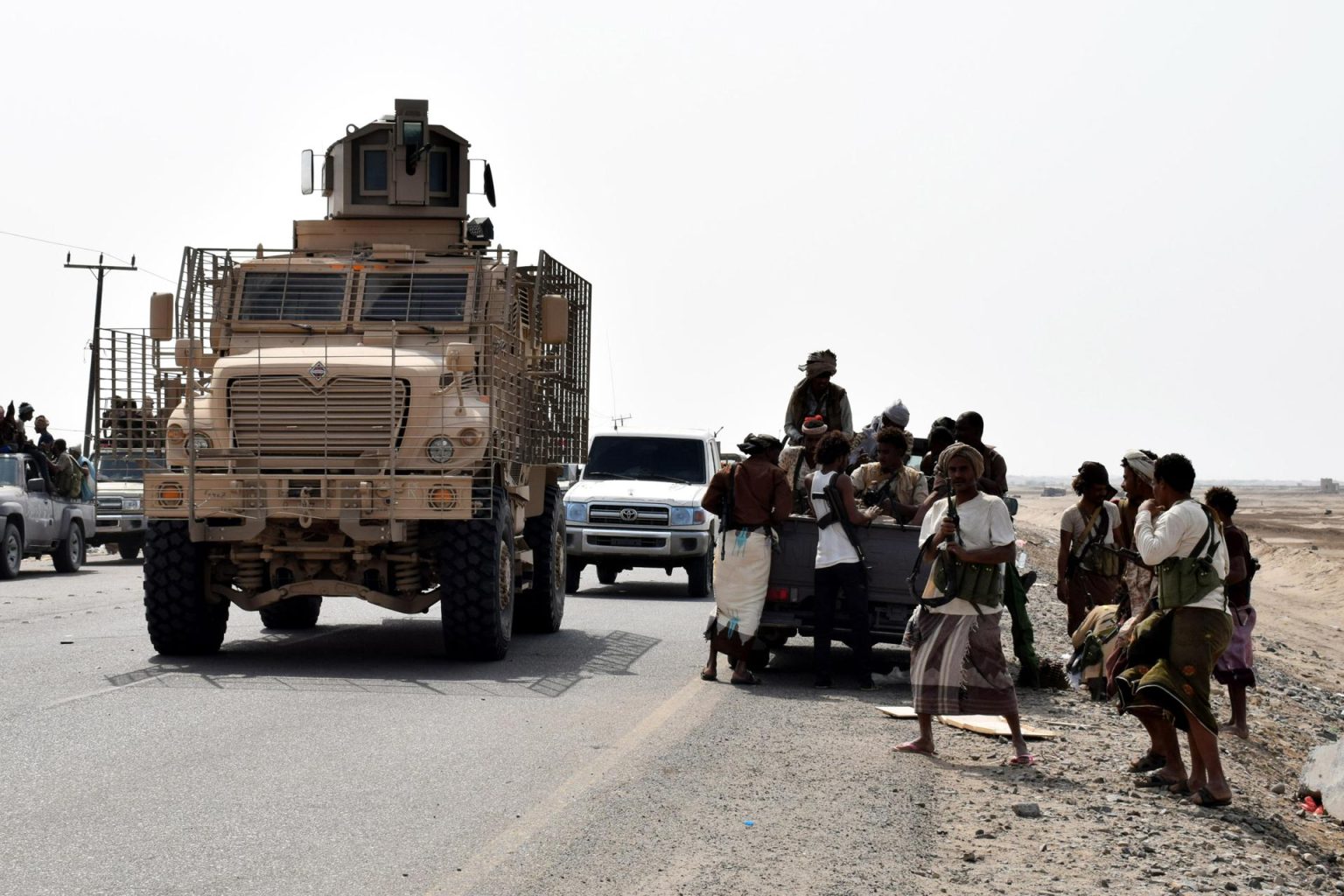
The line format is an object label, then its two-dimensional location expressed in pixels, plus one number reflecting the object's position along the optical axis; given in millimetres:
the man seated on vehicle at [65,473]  25906
